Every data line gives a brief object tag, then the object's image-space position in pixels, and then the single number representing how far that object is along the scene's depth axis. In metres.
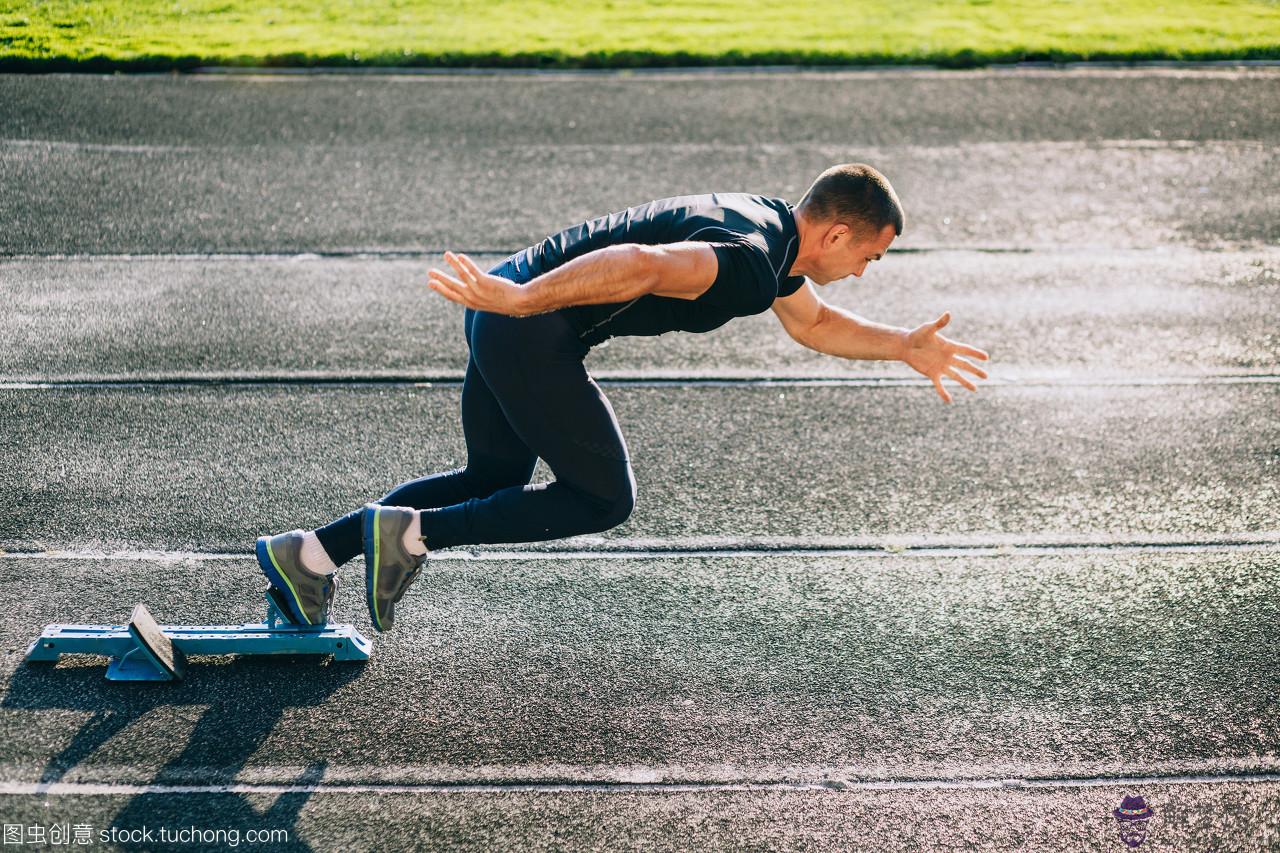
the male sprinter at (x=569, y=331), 6.99
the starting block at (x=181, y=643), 8.46
